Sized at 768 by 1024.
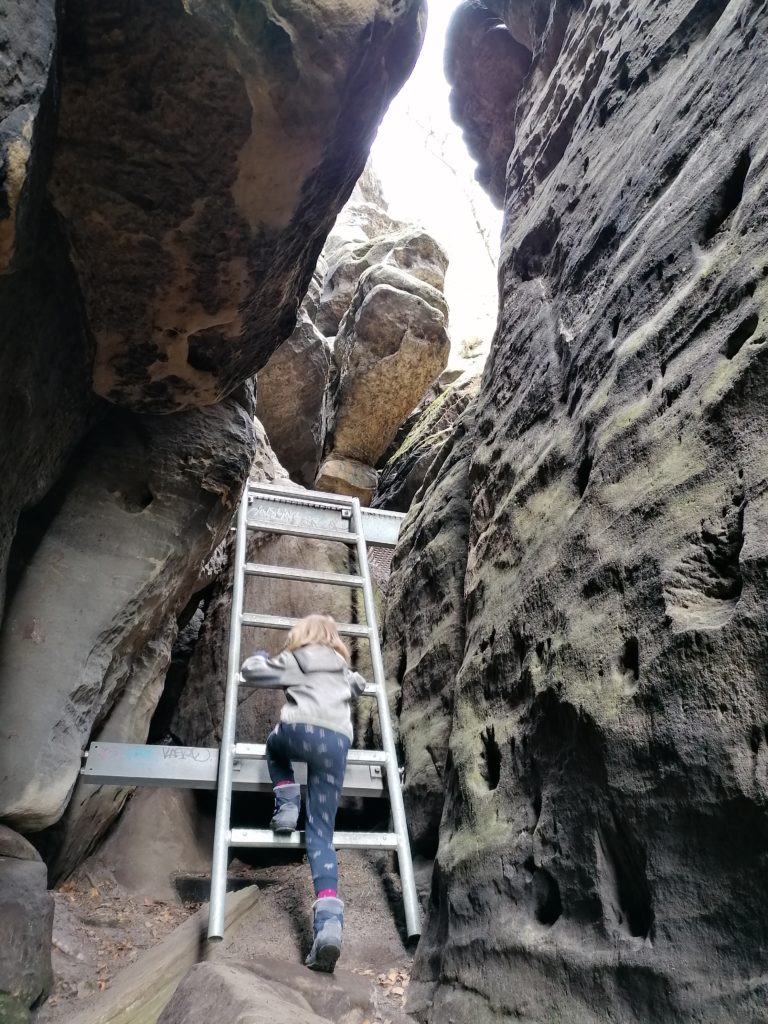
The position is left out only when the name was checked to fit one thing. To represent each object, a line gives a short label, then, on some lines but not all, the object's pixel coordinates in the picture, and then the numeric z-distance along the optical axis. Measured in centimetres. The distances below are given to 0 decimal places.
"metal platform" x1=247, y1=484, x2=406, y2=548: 607
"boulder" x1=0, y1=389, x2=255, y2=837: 365
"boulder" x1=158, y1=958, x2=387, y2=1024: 226
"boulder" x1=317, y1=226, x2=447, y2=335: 1403
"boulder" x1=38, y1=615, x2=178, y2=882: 400
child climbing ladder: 306
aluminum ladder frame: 344
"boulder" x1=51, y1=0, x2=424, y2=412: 283
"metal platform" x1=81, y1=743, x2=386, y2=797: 386
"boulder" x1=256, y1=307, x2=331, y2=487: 997
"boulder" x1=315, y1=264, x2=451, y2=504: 1207
